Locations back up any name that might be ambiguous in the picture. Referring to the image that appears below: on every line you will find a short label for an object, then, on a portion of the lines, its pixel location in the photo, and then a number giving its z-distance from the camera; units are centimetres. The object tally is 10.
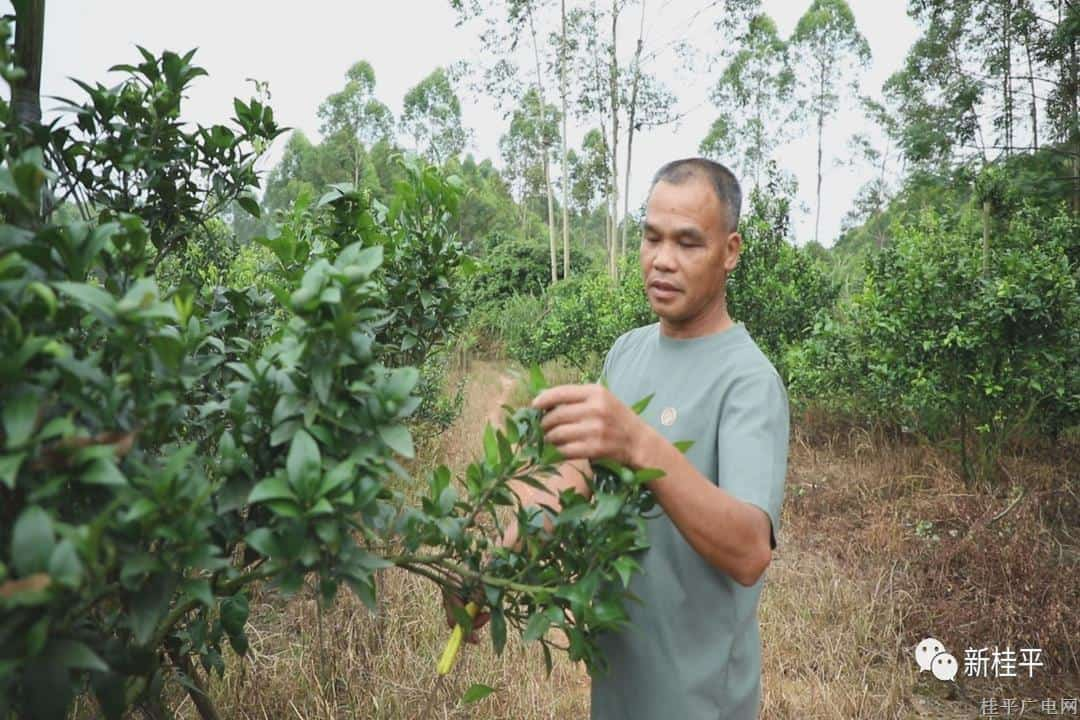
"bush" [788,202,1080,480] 425
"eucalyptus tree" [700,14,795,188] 2230
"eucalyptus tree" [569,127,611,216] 1844
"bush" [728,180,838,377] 587
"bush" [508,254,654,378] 679
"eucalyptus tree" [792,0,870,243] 2277
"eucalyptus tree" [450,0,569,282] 1427
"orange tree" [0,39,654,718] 60
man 104
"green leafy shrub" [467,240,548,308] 1571
